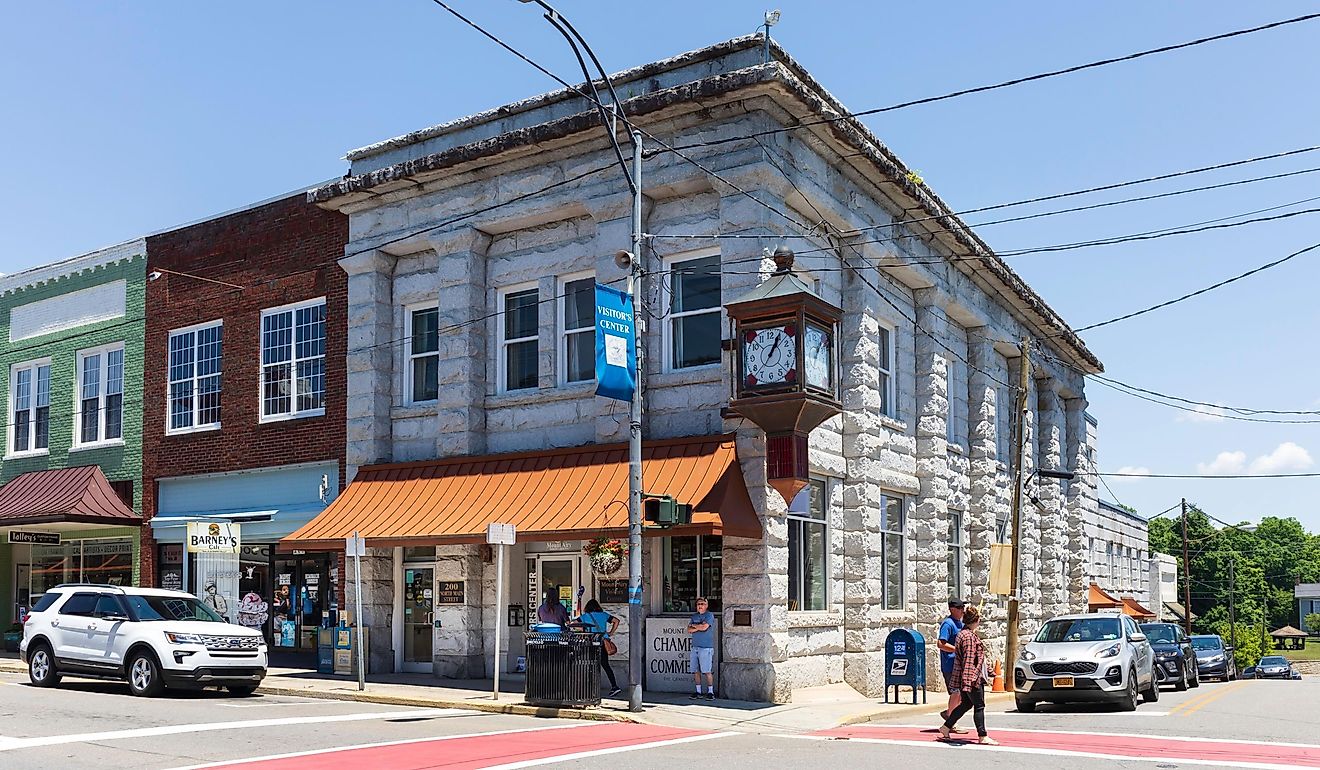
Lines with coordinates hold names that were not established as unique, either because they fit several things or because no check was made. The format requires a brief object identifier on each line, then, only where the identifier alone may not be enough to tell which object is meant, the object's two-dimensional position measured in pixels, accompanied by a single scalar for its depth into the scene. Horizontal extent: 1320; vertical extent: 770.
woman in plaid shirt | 14.56
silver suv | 19.75
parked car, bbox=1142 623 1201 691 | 27.75
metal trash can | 17.33
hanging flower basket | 19.75
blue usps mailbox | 19.44
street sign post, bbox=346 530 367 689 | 19.83
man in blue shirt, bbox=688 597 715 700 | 18.56
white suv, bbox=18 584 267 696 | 18.98
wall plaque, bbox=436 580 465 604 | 22.22
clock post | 18.22
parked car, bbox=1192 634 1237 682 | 37.28
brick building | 25.27
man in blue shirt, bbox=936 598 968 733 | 16.58
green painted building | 28.53
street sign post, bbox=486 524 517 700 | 18.11
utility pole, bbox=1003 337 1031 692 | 26.00
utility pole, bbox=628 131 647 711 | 16.94
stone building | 19.47
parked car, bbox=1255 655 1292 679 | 54.50
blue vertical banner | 17.39
